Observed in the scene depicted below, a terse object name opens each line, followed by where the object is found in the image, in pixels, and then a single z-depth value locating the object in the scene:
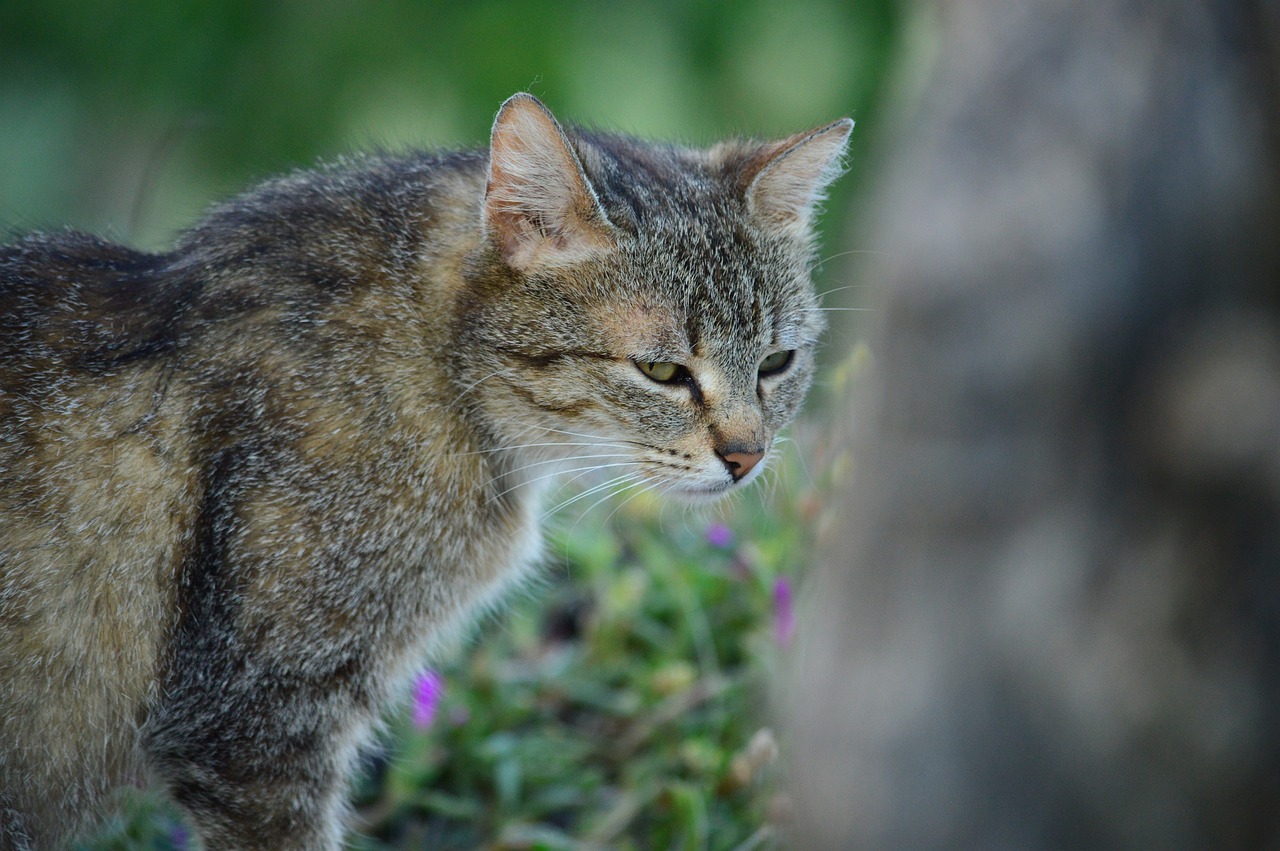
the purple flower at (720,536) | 9.16
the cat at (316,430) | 5.60
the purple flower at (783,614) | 7.36
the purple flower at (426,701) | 7.29
